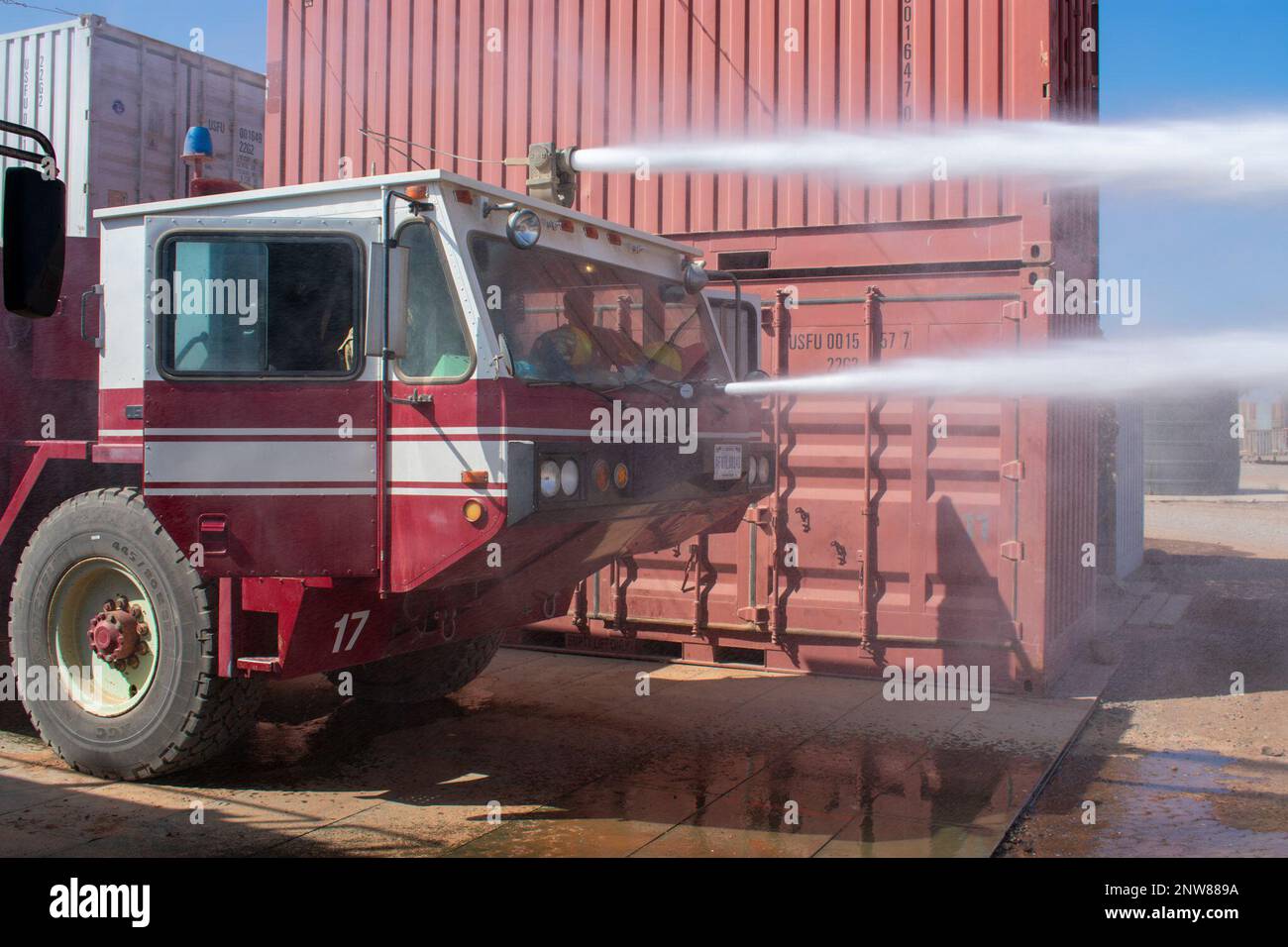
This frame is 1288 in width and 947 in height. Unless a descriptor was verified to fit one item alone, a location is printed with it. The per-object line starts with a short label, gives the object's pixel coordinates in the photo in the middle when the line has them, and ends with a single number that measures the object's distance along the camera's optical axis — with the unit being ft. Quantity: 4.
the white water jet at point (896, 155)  24.47
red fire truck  16.80
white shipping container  35.99
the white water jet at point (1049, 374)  18.21
